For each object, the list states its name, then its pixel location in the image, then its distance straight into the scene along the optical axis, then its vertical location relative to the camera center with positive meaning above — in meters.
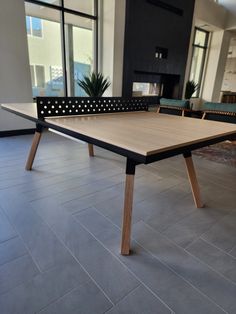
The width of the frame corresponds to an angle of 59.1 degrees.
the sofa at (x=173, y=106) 3.07 -0.26
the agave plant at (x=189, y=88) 6.14 +0.02
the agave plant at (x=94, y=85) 3.76 -0.01
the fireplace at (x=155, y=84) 5.04 +0.08
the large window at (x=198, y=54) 6.46 +1.08
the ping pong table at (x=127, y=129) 0.96 -0.25
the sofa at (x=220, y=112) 2.58 -0.26
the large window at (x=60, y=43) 3.57 +0.70
